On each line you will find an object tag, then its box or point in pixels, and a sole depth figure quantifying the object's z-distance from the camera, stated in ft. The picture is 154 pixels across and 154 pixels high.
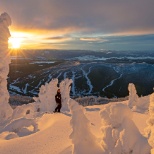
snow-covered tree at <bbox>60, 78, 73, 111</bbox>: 44.81
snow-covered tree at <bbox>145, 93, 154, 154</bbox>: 12.56
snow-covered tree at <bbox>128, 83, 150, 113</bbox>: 34.84
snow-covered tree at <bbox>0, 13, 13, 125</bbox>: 34.31
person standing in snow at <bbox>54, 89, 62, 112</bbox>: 36.00
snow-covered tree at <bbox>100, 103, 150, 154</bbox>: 13.32
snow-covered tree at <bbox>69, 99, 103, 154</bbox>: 15.21
